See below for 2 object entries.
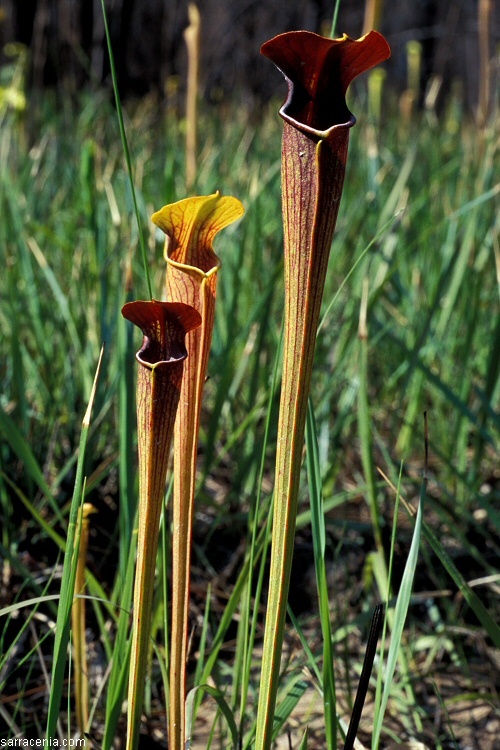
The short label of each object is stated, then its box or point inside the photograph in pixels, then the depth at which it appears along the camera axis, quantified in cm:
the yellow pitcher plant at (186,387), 40
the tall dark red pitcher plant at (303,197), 30
